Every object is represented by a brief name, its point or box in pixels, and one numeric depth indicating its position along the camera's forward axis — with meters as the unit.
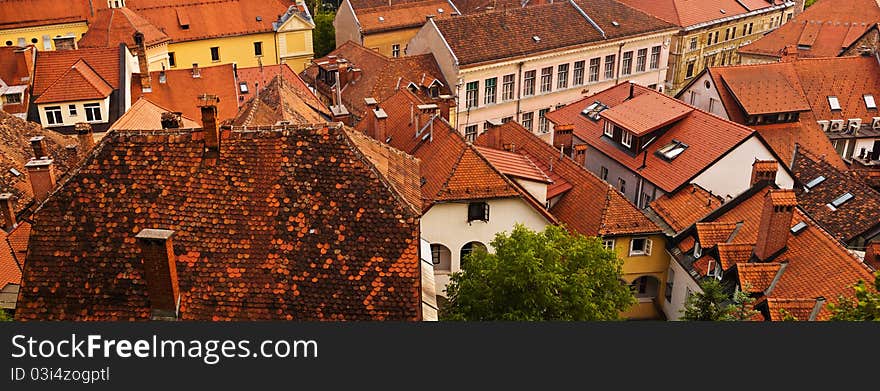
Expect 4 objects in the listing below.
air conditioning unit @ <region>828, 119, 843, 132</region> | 57.44
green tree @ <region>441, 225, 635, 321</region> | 26.89
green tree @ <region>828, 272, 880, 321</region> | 20.17
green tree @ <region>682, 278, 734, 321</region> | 26.58
